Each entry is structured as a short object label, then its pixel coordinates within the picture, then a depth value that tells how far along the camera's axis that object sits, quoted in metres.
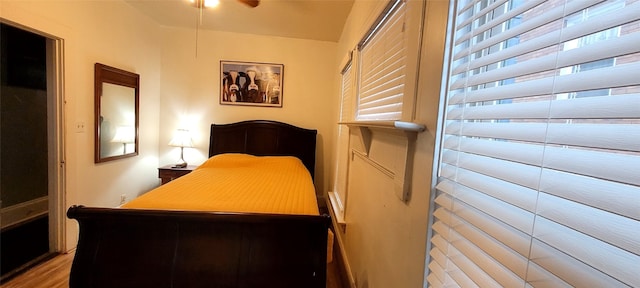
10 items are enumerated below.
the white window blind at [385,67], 1.13
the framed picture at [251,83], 3.47
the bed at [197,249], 1.25
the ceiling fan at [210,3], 2.13
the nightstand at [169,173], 3.08
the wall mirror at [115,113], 2.46
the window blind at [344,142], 2.25
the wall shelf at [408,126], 0.78
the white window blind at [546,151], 0.34
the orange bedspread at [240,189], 1.53
